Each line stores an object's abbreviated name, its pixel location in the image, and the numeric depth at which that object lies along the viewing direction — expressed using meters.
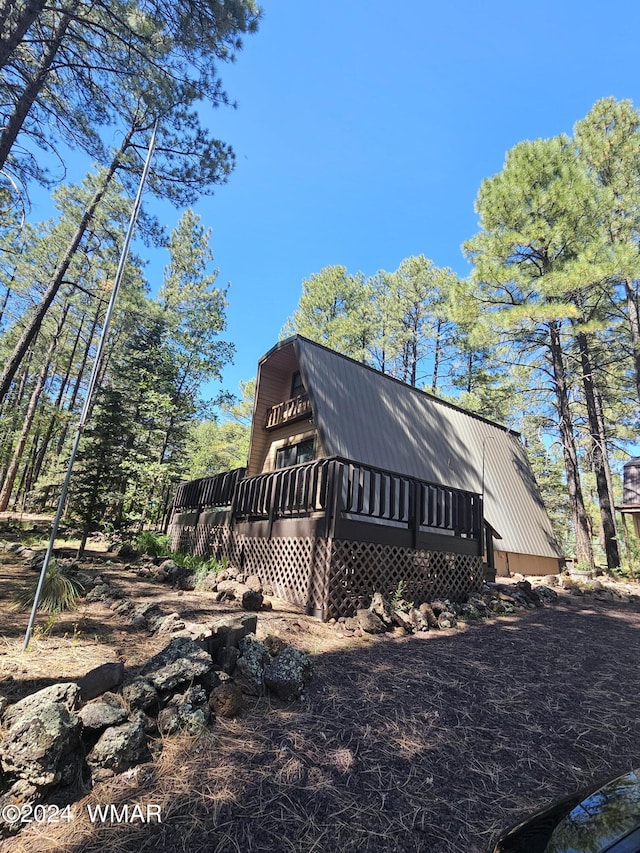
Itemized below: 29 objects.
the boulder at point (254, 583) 6.24
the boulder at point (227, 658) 2.96
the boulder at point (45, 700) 1.97
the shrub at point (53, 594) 4.37
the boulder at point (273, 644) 3.50
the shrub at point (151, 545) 9.65
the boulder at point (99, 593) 5.16
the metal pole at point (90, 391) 3.22
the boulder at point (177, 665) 2.48
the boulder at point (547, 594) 7.67
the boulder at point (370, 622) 4.79
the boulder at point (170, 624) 4.00
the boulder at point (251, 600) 5.17
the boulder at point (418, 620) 5.15
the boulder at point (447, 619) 5.39
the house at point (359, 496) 5.71
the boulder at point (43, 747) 1.75
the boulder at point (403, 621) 5.00
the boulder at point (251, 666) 2.84
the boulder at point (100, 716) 2.06
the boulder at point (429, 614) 5.31
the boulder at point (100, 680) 2.36
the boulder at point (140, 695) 2.31
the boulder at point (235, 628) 3.16
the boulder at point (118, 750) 1.92
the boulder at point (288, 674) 2.85
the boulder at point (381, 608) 5.00
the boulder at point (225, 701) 2.52
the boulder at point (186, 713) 2.28
